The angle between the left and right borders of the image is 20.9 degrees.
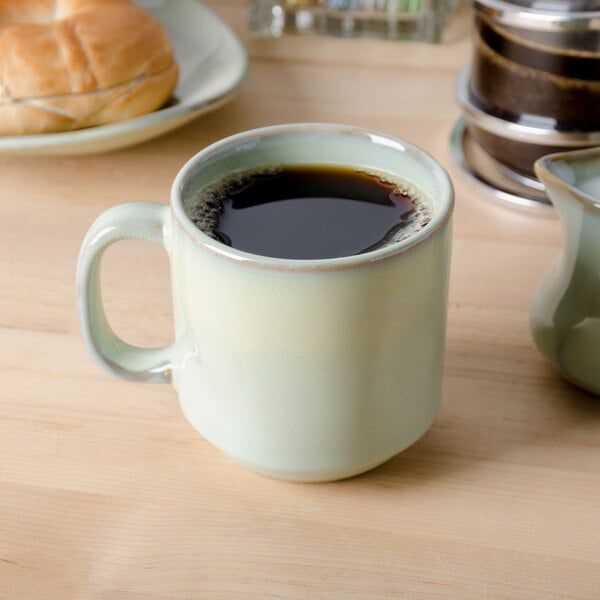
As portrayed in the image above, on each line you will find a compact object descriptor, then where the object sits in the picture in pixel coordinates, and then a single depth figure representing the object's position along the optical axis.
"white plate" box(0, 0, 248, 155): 0.68
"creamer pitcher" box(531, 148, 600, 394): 0.54
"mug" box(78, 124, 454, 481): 0.48
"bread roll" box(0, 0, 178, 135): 0.69
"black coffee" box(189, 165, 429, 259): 0.51
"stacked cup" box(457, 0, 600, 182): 0.64
